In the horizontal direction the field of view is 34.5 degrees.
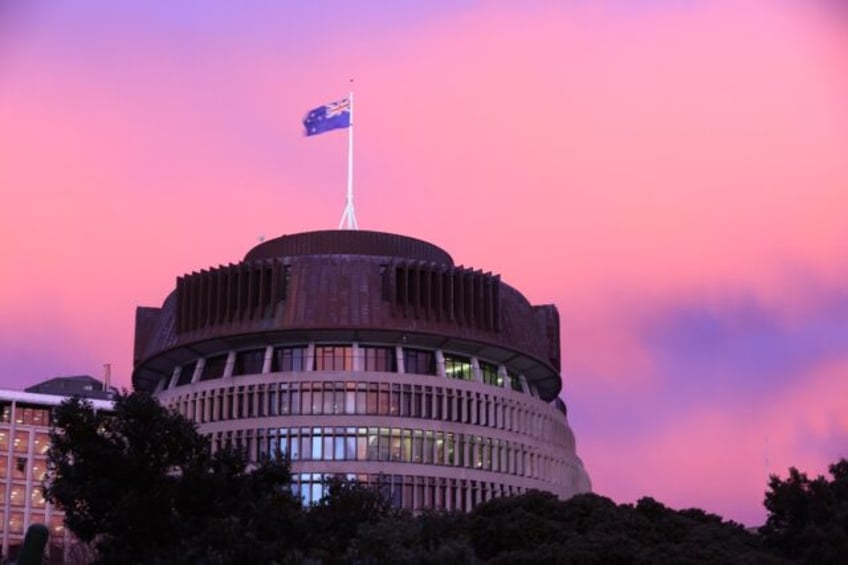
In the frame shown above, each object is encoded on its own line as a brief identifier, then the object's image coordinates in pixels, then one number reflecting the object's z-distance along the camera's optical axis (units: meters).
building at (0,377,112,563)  171.75
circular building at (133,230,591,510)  110.94
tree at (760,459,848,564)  72.94
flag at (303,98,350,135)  109.81
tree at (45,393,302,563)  52.84
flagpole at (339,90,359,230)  121.11
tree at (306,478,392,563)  55.28
